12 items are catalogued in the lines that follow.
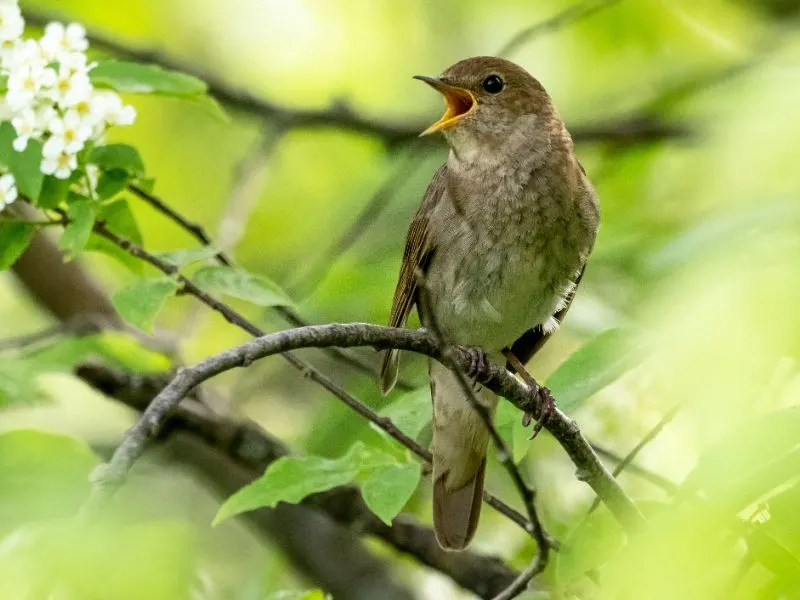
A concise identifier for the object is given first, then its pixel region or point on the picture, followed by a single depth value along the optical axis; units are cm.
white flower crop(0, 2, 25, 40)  664
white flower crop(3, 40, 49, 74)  645
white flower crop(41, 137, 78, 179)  627
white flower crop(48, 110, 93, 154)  632
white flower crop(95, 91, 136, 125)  669
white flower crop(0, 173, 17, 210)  615
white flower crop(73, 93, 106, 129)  648
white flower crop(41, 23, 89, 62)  652
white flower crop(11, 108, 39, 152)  618
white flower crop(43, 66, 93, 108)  644
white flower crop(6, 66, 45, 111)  623
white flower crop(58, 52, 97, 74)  652
